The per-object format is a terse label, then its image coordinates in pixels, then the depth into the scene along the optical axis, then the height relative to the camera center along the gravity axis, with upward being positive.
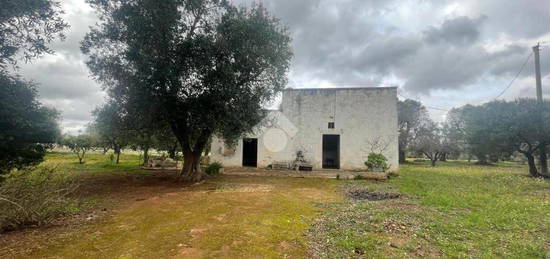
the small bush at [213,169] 14.63 -1.29
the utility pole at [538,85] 14.30 +3.96
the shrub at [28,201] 4.83 -1.17
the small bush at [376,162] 14.78 -0.67
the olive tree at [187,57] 9.43 +3.46
